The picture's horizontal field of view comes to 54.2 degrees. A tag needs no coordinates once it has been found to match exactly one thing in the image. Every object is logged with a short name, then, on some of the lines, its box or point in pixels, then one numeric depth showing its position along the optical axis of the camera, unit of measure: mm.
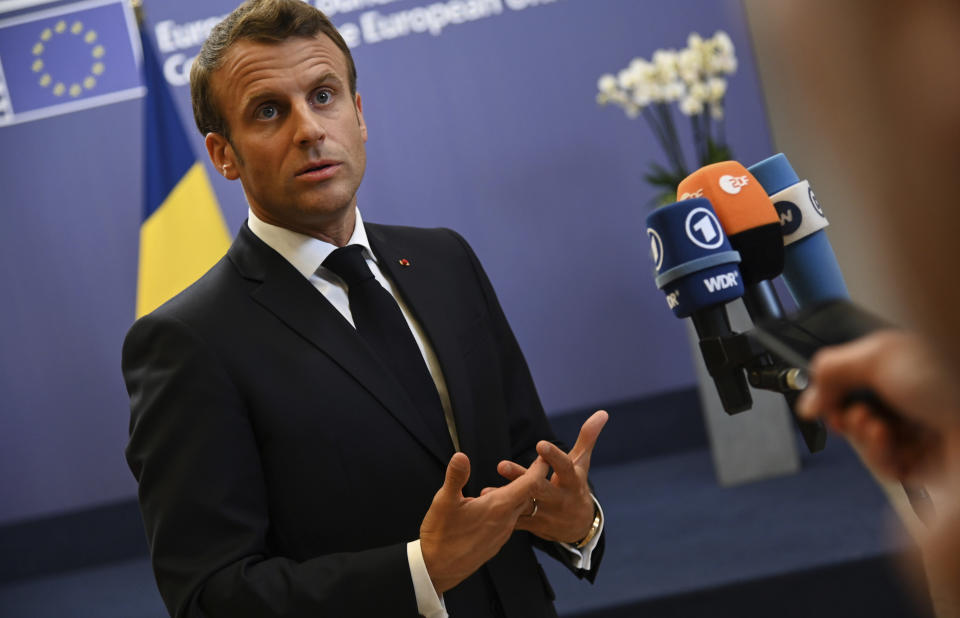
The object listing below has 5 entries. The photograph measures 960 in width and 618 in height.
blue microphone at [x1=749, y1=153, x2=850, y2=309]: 1028
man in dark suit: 1221
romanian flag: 4043
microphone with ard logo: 1000
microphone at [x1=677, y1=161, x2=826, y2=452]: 1045
